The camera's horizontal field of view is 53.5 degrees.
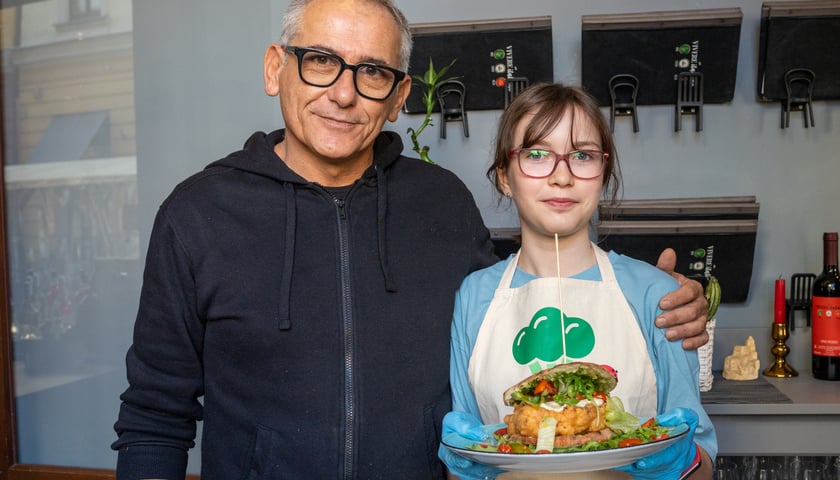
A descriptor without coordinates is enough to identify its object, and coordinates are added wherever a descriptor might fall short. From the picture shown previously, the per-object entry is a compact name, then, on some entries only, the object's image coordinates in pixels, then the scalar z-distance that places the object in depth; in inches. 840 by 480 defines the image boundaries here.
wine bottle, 91.1
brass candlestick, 95.9
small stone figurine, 94.1
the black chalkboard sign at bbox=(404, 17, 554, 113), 100.1
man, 56.9
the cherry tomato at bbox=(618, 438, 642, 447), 45.0
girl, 55.9
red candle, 95.0
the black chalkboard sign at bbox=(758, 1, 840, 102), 95.9
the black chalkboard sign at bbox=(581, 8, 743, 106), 96.6
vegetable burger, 47.0
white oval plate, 42.1
